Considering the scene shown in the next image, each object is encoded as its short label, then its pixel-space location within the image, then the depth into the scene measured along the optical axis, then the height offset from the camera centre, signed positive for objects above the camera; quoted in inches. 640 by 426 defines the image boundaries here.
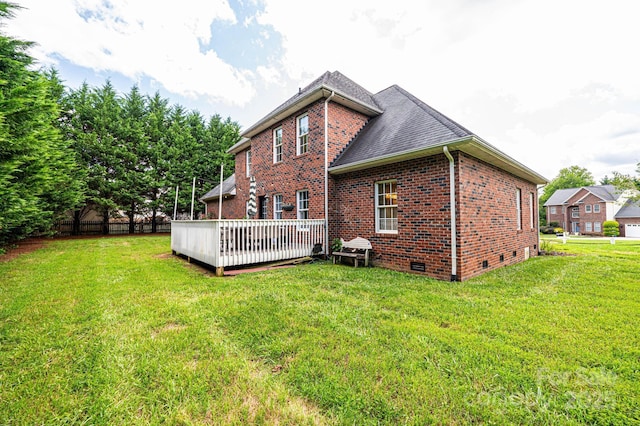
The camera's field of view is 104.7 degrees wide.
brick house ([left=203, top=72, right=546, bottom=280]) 240.8 +49.6
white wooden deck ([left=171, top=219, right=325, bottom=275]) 260.7 -24.7
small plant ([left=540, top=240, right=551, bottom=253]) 462.3 -52.7
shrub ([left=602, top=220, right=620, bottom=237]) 1187.4 -34.8
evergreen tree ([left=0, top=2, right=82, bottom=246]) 288.8 +104.9
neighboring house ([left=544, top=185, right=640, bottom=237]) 1241.0 +60.9
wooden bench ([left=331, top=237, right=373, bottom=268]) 292.7 -38.5
